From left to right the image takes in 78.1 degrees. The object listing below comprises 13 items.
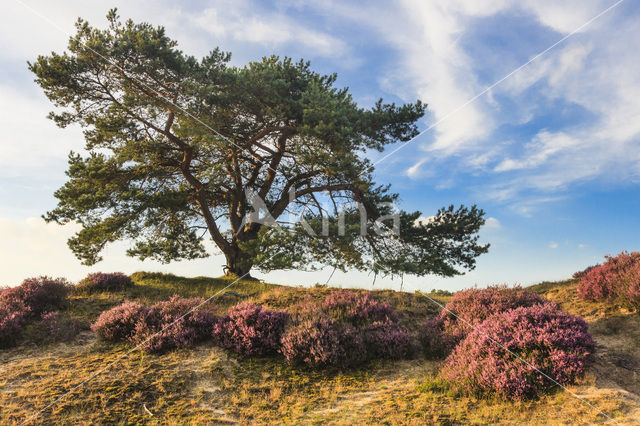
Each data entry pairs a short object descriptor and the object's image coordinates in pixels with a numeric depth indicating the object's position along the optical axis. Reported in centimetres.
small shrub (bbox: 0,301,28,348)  950
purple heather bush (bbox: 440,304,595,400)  596
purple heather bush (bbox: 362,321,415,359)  799
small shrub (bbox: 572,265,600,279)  1321
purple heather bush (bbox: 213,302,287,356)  817
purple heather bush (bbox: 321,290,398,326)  916
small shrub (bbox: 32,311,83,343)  969
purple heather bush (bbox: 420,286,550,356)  810
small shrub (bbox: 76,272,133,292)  1462
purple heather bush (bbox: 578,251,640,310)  877
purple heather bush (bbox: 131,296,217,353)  844
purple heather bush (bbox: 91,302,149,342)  928
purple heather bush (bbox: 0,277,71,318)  1147
